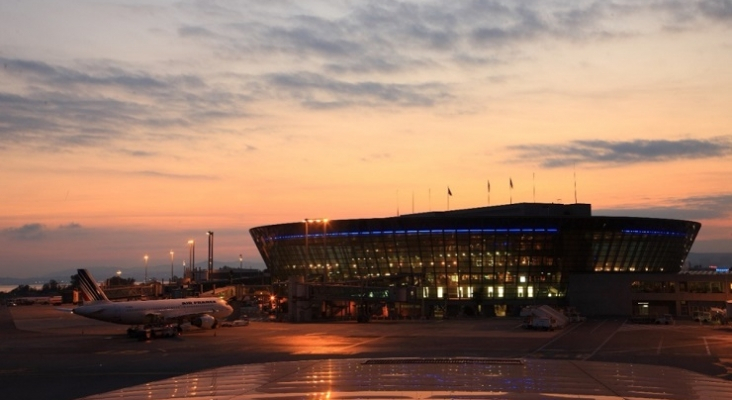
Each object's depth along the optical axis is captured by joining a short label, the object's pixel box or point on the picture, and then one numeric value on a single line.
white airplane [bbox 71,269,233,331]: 86.31
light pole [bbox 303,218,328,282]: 153.69
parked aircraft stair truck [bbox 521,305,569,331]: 90.12
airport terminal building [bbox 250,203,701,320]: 141.75
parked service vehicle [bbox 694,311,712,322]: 107.22
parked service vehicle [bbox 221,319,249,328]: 100.56
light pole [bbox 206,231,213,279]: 187.45
